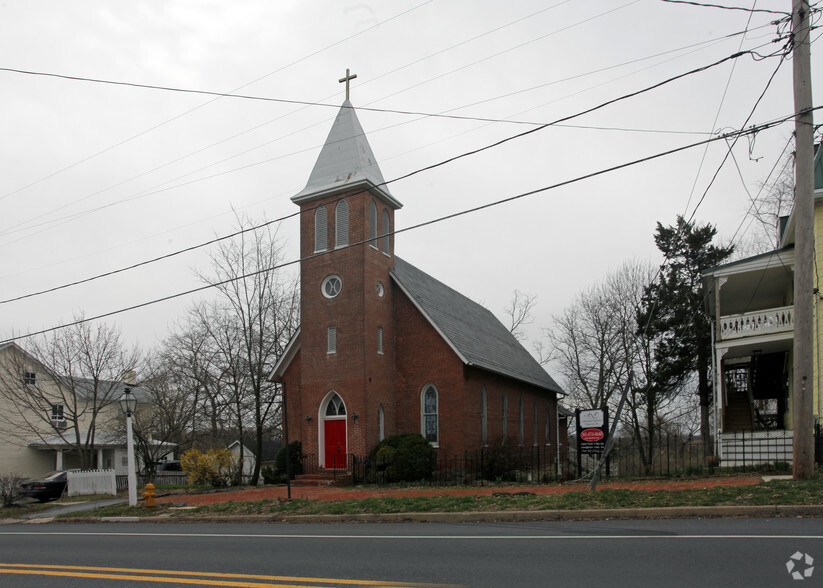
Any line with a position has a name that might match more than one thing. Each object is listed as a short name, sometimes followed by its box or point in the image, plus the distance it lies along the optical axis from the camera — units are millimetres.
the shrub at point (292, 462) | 24641
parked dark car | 26984
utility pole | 12852
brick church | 24375
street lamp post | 18906
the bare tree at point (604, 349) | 38941
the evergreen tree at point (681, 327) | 31688
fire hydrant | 18031
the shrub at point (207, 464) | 25016
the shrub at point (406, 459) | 22359
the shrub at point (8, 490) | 22894
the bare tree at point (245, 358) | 33500
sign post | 16969
